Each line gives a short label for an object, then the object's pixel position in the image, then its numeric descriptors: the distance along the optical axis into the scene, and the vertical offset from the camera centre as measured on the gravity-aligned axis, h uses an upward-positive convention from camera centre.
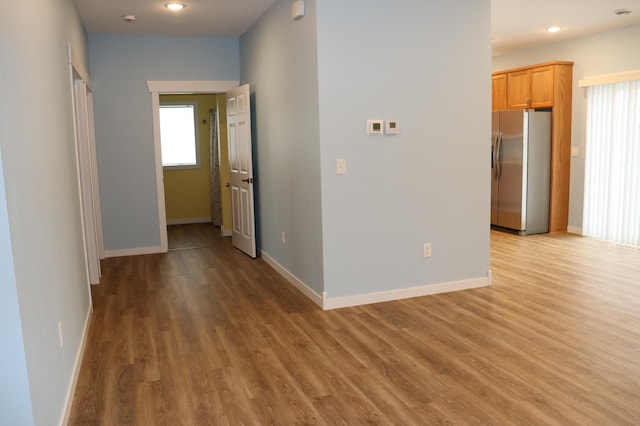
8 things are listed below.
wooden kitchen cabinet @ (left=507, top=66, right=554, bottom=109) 7.14 +0.67
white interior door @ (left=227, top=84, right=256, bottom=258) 5.99 -0.26
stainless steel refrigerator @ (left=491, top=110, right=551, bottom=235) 7.12 -0.37
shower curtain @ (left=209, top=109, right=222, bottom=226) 8.58 -0.39
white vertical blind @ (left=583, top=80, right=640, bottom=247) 6.41 -0.34
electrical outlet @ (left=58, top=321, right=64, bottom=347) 2.65 -0.89
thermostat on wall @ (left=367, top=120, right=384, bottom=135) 4.24 +0.12
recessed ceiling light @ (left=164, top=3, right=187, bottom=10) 4.97 +1.29
